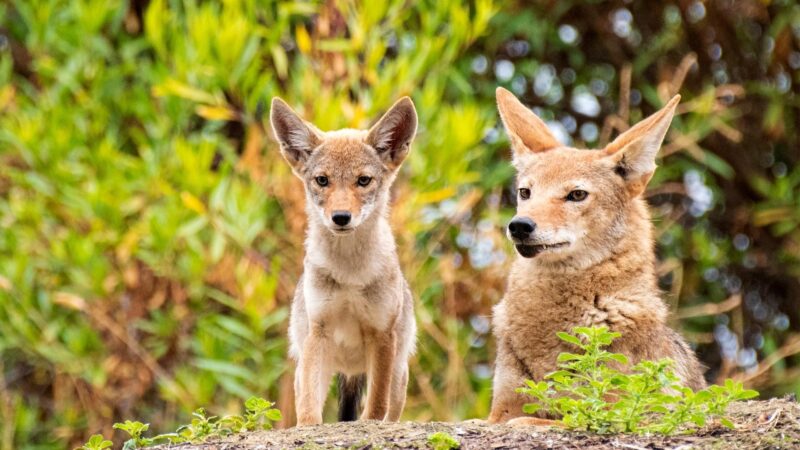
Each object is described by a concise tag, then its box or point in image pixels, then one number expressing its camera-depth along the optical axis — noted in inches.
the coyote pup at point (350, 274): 573.6
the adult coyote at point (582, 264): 542.6
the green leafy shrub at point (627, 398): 435.8
